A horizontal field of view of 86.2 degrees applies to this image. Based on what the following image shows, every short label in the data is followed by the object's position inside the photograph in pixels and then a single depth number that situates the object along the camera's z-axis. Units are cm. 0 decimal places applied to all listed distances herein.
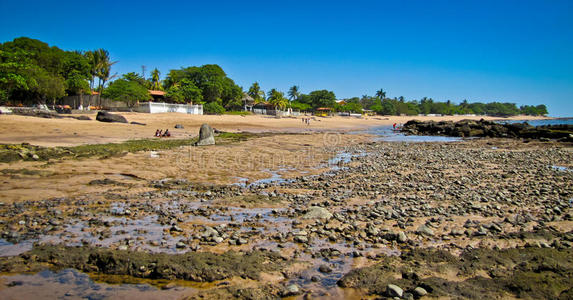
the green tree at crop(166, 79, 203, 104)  6838
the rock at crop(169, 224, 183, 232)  586
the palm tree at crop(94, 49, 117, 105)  6544
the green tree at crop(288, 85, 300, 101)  14462
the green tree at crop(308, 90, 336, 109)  12794
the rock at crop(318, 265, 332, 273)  451
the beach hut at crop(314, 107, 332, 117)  11683
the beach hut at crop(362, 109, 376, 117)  14406
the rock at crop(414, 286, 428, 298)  382
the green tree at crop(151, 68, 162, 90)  8638
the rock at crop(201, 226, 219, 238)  557
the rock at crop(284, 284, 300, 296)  388
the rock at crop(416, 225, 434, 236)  598
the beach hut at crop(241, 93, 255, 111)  9819
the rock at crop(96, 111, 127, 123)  3269
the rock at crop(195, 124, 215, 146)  1970
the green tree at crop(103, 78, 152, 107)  5678
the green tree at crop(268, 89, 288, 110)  10175
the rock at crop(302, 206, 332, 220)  686
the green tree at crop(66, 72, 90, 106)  5519
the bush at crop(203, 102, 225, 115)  6862
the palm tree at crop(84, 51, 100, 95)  6363
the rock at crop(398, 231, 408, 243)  559
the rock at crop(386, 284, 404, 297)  380
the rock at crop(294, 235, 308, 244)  552
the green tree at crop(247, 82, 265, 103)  11390
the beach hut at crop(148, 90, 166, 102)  7188
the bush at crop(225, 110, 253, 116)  7369
